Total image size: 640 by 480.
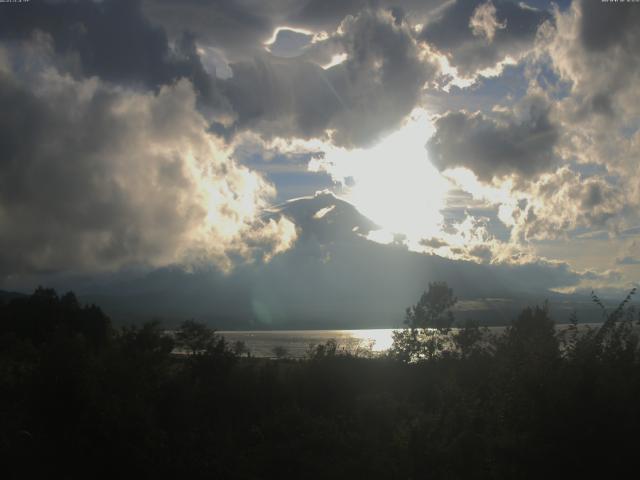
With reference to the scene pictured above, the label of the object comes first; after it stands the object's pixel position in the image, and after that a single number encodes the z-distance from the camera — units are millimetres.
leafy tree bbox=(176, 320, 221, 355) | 66750
